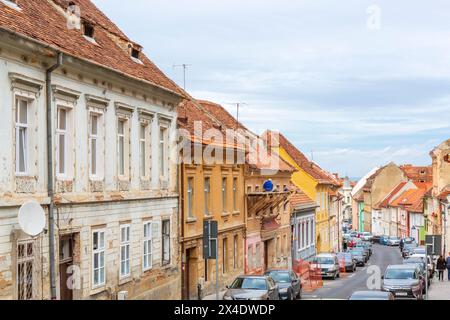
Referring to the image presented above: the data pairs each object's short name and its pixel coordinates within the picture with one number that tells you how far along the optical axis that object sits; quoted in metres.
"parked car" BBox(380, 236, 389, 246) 93.11
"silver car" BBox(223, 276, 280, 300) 23.70
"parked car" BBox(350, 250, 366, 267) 55.91
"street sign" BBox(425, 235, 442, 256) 23.61
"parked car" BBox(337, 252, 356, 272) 48.97
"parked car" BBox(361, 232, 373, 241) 102.00
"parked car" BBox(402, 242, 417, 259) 59.03
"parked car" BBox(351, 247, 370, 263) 59.97
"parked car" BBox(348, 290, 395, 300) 20.08
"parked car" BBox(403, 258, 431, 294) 32.23
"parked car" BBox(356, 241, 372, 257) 67.16
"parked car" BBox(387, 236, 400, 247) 89.97
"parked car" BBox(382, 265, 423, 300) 28.84
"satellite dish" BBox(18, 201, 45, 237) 14.92
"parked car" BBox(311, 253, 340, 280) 42.34
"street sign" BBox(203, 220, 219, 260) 19.33
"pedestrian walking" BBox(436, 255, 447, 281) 39.09
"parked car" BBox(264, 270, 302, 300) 28.00
